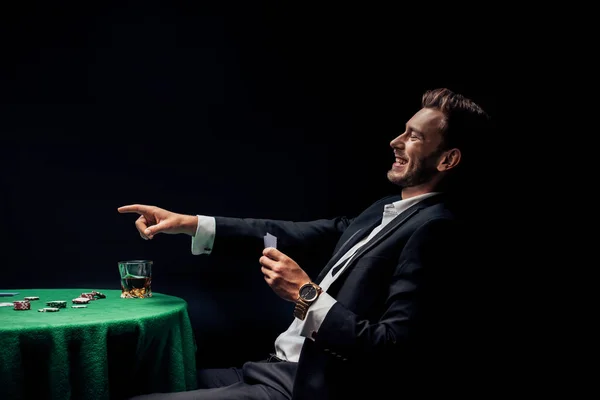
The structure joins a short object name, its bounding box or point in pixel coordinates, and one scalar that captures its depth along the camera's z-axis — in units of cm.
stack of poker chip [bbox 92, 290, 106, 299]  217
